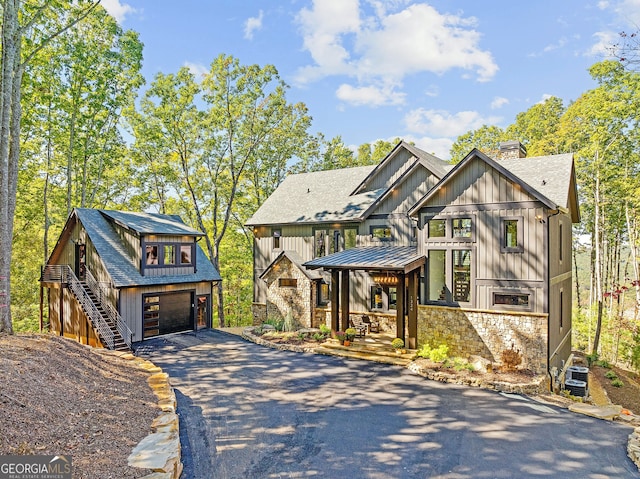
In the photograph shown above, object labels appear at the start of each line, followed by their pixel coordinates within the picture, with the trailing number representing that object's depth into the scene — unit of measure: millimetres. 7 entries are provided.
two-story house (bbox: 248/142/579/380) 12109
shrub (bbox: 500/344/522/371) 11750
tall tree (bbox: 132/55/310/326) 23422
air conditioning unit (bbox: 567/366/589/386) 12891
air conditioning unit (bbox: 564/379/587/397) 11906
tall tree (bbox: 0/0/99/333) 10656
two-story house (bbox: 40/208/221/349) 15750
